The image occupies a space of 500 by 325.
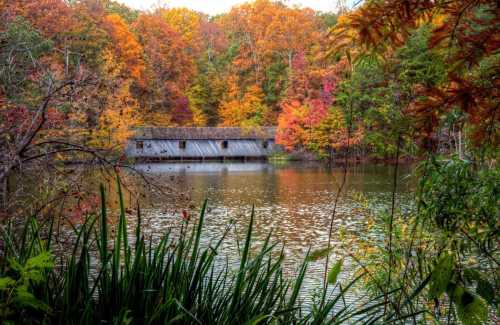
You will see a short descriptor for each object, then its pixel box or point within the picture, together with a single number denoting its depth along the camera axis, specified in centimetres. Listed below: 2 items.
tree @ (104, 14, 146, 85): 4678
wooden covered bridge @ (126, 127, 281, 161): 5466
